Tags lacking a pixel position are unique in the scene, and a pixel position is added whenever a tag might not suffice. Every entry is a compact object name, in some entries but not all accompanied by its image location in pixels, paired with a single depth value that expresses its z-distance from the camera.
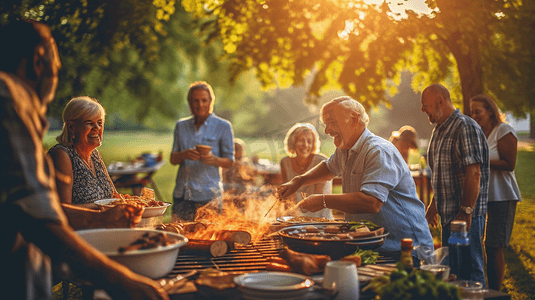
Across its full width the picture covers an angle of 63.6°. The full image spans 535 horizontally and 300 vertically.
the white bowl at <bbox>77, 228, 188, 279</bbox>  1.81
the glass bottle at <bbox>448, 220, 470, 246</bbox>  2.23
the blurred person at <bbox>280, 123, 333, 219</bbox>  6.12
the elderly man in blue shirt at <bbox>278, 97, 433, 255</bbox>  3.14
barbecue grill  1.93
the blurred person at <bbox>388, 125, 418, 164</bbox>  7.65
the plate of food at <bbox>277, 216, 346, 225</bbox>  3.41
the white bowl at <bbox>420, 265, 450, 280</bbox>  2.09
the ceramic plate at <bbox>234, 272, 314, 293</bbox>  1.84
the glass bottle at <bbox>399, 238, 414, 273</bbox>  2.02
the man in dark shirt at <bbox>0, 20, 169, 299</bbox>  1.39
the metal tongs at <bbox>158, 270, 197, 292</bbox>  1.96
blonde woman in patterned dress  3.20
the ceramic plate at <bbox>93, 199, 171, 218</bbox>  3.02
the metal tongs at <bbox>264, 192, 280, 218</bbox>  4.13
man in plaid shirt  3.96
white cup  1.87
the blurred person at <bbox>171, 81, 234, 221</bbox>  5.46
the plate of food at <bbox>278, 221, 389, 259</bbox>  2.53
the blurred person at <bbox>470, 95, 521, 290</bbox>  4.85
